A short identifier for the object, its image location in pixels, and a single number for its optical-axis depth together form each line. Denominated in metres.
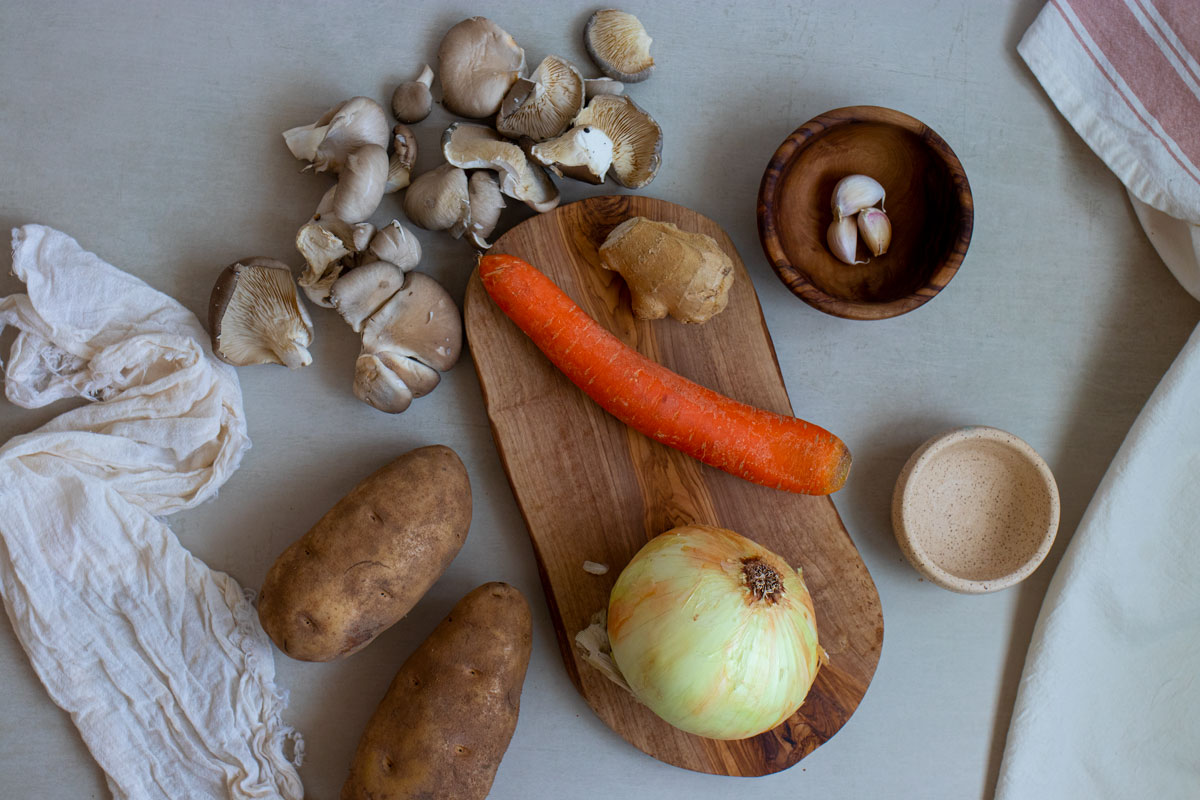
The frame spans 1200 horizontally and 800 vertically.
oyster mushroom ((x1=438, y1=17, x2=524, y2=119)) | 0.78
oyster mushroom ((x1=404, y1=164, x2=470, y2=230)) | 0.76
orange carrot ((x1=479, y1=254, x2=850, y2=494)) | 0.76
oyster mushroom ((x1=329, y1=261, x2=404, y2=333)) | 0.75
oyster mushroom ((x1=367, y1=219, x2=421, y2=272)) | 0.76
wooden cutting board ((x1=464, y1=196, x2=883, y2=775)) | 0.77
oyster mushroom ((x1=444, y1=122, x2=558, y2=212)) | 0.76
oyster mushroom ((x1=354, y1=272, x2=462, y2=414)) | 0.76
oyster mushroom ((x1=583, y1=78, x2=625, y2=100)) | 0.78
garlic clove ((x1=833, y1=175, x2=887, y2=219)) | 0.77
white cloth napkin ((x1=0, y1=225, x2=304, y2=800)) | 0.77
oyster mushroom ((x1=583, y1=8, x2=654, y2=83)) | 0.79
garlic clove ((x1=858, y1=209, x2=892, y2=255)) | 0.77
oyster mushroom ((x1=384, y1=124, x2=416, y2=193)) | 0.78
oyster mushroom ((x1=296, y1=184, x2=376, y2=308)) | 0.76
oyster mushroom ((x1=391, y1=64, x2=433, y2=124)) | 0.78
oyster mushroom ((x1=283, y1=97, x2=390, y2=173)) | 0.77
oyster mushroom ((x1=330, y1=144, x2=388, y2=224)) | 0.75
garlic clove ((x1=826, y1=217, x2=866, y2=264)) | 0.78
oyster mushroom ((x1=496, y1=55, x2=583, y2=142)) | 0.77
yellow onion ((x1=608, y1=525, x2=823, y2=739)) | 0.71
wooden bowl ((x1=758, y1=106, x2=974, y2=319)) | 0.76
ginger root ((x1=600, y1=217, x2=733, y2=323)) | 0.75
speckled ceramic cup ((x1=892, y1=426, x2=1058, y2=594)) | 0.78
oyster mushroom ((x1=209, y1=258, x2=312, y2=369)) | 0.76
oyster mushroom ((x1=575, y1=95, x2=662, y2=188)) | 0.77
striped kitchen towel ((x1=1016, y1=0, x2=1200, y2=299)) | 0.80
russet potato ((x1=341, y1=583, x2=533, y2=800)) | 0.74
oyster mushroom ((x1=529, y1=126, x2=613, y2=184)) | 0.76
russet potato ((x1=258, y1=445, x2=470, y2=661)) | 0.74
